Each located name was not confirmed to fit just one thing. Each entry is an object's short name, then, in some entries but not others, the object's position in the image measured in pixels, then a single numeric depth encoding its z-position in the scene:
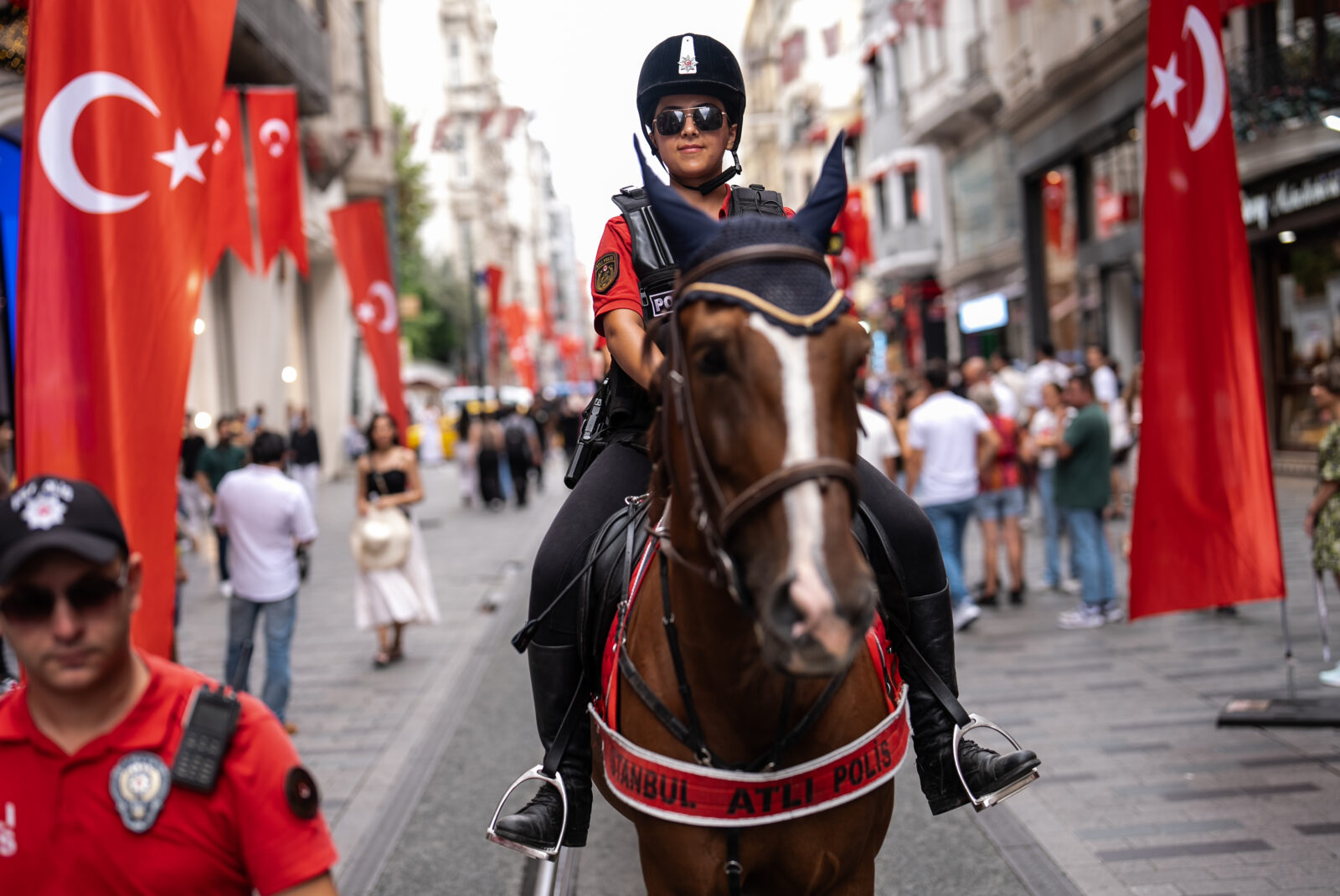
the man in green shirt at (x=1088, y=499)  10.49
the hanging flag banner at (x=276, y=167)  12.59
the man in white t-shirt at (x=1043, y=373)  16.73
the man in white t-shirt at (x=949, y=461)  10.88
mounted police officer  3.60
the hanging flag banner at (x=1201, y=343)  6.71
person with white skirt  10.64
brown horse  2.19
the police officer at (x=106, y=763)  2.26
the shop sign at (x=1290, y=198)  17.38
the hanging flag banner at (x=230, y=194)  11.84
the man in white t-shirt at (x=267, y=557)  8.30
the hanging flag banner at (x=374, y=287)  14.50
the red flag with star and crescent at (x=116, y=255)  4.39
